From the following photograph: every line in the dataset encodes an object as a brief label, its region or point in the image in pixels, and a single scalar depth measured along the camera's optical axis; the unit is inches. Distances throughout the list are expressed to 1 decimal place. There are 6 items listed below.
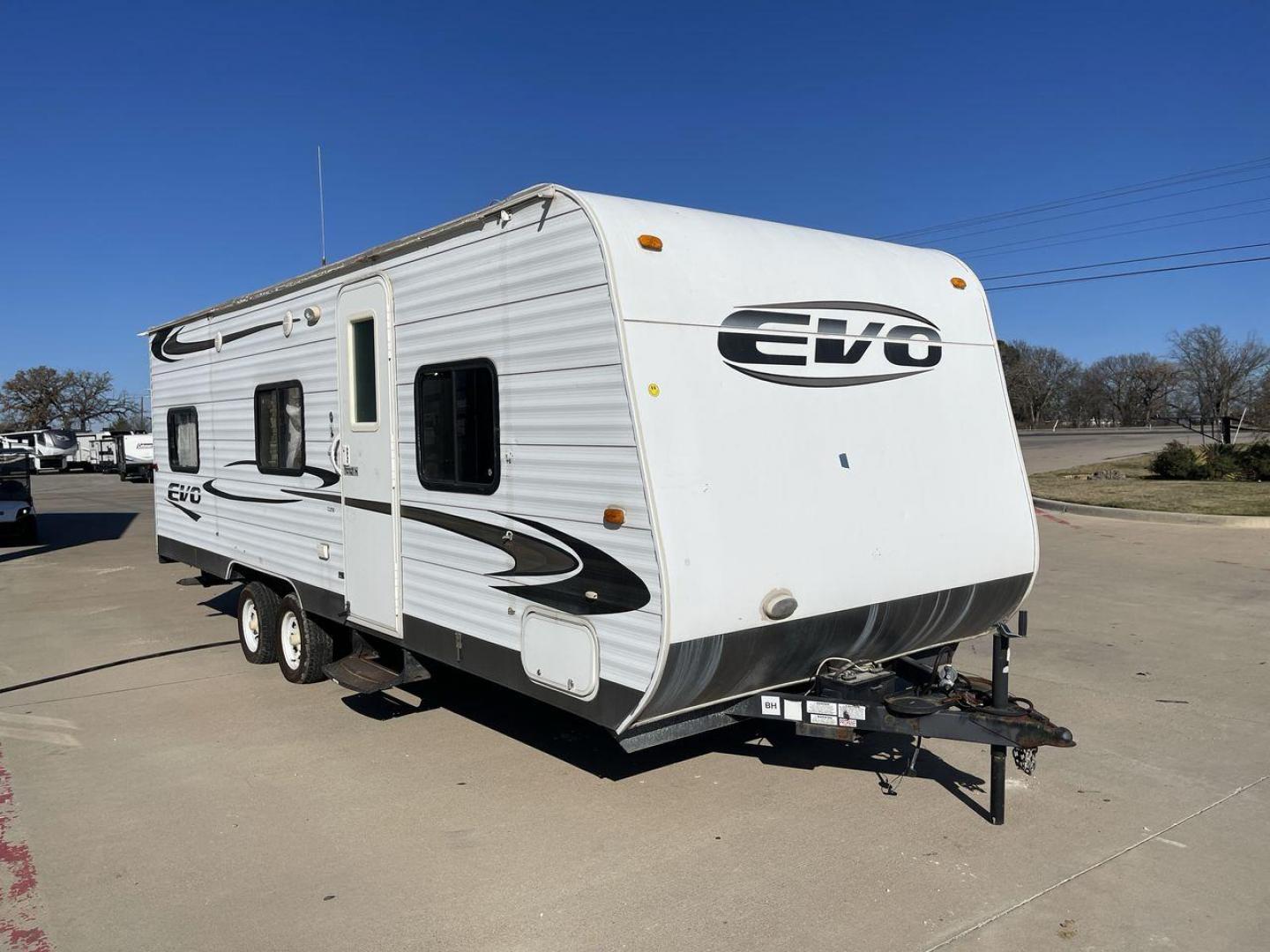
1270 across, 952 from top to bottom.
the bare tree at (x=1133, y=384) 3287.4
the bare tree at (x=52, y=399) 2699.3
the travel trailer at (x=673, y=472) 160.9
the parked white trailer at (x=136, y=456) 1560.0
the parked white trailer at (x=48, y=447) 1237.1
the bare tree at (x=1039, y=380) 3336.6
